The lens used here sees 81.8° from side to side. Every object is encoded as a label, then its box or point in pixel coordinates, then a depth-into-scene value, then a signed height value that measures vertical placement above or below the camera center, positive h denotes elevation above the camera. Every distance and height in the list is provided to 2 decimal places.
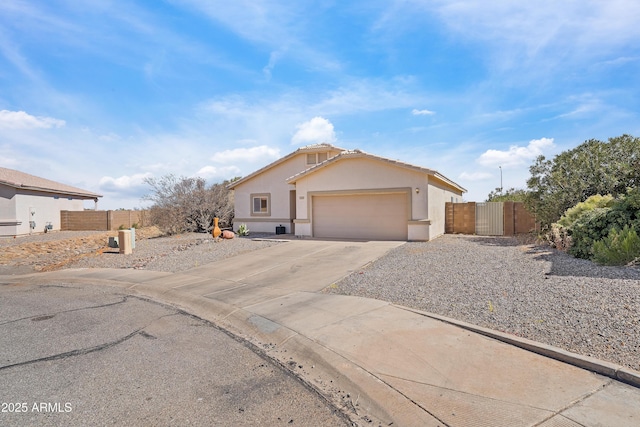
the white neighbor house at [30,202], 25.00 +1.23
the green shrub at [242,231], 21.56 -0.90
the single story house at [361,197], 16.69 +0.84
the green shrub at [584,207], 12.41 +0.14
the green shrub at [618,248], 8.46 -0.88
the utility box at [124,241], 15.41 -1.01
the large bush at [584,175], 14.95 +1.54
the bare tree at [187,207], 22.95 +0.59
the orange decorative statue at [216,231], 19.98 -0.85
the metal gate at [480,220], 19.70 -0.41
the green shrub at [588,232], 9.99 -0.59
